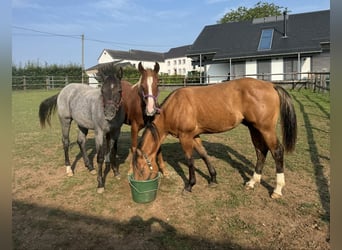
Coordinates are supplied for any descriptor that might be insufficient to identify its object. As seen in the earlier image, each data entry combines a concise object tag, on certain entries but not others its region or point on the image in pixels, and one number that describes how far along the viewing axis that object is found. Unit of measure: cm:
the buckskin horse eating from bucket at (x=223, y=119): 398
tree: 4144
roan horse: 398
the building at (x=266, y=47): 2180
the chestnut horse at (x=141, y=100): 405
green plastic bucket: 377
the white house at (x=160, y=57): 5591
